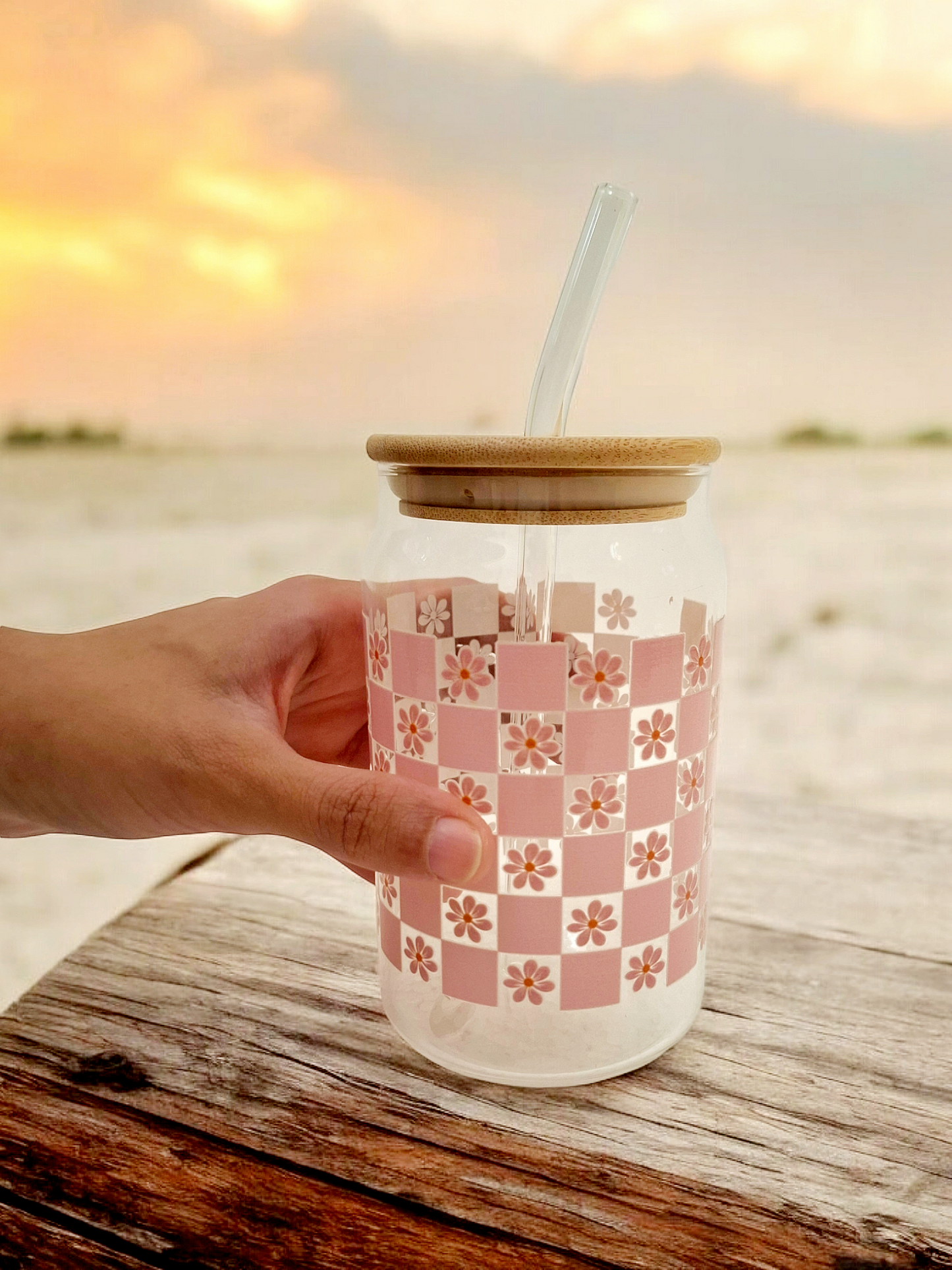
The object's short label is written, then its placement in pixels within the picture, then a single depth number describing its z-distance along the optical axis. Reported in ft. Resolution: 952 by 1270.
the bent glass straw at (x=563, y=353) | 1.62
